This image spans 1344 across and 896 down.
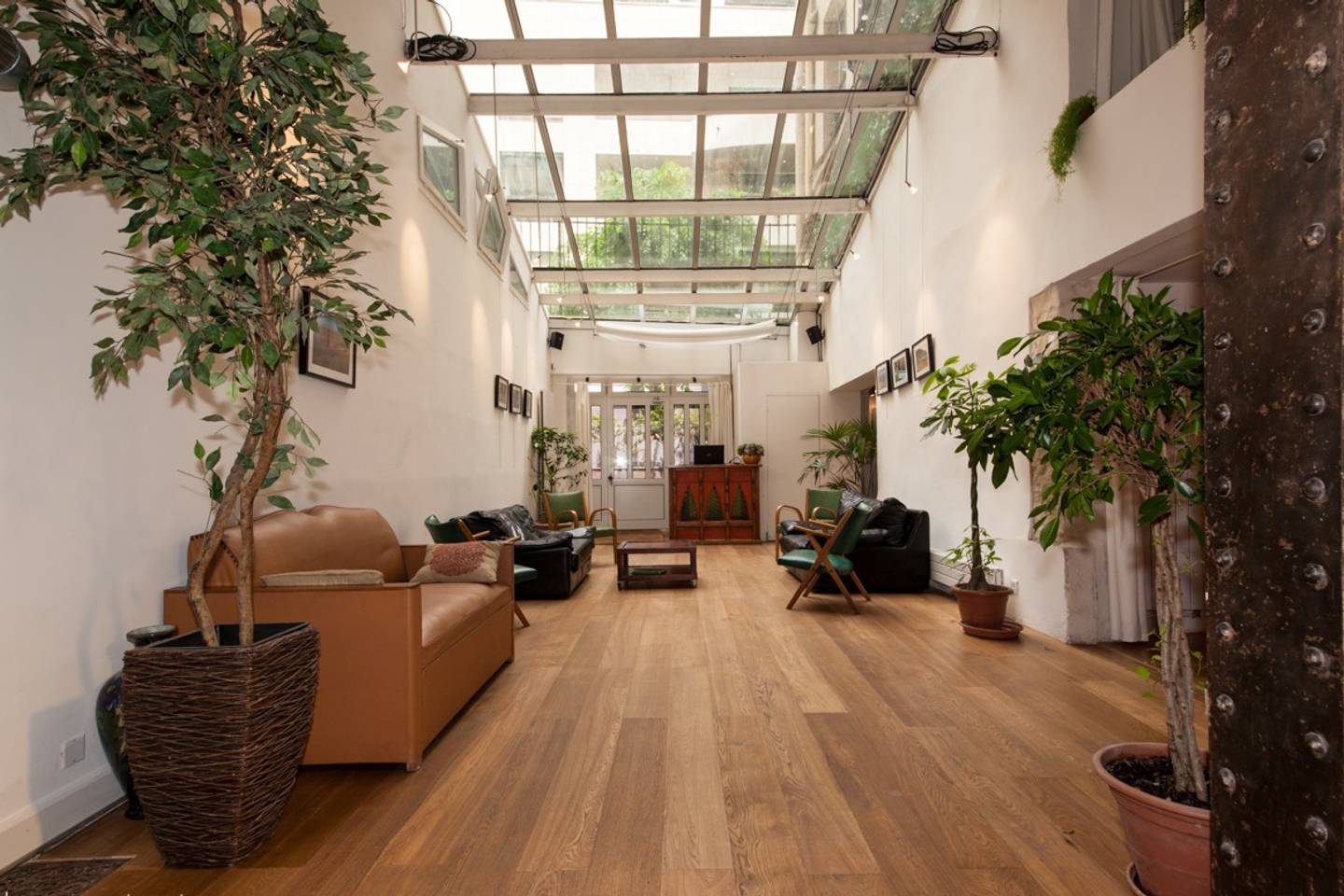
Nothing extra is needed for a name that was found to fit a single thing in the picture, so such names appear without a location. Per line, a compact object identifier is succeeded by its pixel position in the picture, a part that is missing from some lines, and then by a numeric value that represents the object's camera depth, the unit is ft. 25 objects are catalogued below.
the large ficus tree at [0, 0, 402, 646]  5.80
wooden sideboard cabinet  33.63
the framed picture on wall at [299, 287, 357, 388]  11.88
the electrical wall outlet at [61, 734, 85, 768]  7.16
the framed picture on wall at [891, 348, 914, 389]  22.93
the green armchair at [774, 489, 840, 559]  23.86
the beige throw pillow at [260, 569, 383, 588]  8.74
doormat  6.15
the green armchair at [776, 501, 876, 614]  17.80
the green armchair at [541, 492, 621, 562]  28.48
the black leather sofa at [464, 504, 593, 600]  19.31
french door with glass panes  40.52
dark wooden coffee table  21.57
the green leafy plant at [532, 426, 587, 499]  33.50
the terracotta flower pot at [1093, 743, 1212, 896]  5.06
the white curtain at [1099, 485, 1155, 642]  13.99
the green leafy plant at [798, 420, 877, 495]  30.19
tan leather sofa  8.39
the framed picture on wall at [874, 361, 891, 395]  25.43
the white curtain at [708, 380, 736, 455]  39.47
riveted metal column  3.12
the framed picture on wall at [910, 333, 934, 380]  20.57
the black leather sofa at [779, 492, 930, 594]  20.59
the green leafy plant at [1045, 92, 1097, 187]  12.64
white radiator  18.84
